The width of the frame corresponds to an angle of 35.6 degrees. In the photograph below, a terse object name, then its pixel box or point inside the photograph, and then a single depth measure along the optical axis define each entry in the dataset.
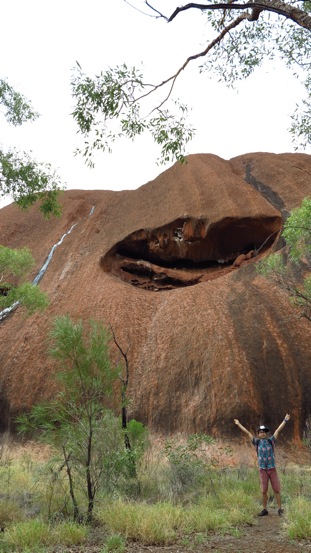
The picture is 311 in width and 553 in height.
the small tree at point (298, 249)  12.40
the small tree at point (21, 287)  16.27
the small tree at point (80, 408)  8.95
